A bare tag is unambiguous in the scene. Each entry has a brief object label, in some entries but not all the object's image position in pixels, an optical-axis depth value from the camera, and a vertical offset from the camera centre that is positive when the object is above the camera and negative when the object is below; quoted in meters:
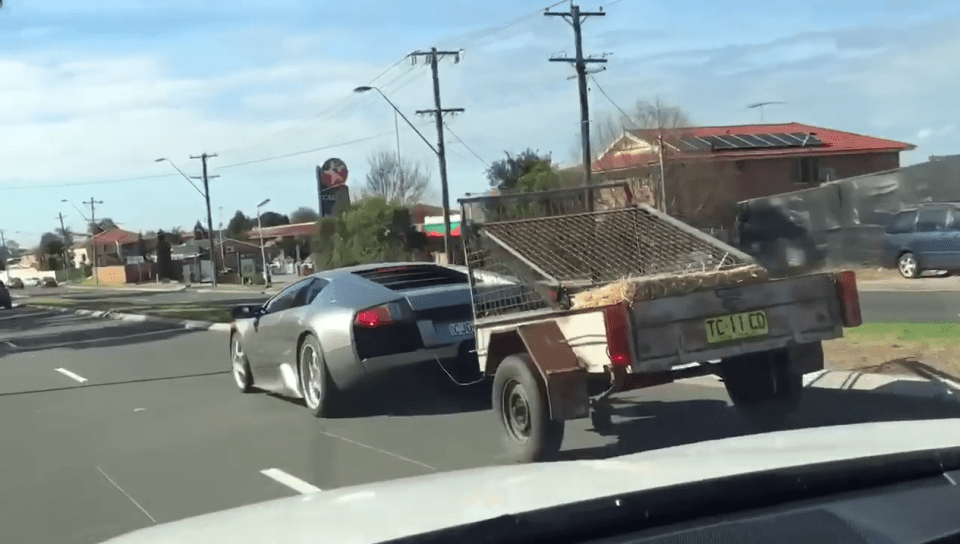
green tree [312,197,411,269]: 54.84 +0.58
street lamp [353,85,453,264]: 39.45 +1.31
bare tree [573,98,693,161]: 44.88 +4.53
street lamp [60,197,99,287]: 107.32 +1.03
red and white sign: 74.12 +5.41
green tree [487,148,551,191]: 68.00 +4.59
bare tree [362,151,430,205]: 82.62 +5.00
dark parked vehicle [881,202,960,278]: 22.56 -0.87
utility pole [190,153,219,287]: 68.50 +4.10
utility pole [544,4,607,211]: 32.75 +5.61
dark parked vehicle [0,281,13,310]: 47.34 -1.21
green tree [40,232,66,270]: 149.12 +2.36
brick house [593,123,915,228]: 43.34 +2.43
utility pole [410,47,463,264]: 39.84 +4.55
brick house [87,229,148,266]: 128.62 +2.29
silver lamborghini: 9.01 -0.75
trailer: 6.30 -0.60
